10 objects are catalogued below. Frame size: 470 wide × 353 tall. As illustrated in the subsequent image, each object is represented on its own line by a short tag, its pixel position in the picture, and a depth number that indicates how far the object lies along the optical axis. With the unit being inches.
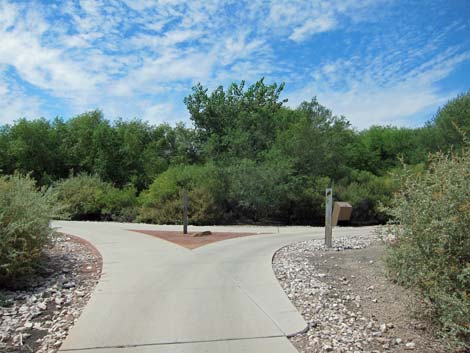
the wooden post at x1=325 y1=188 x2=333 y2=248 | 450.0
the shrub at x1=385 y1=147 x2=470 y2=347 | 175.0
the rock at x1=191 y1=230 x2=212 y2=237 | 533.2
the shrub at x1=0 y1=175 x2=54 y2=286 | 250.4
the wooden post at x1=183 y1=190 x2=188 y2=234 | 546.3
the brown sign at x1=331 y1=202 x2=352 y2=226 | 575.2
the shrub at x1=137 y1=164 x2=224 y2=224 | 759.7
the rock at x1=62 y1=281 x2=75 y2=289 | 267.6
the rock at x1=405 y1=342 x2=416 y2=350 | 181.9
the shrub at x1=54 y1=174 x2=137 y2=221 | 850.6
